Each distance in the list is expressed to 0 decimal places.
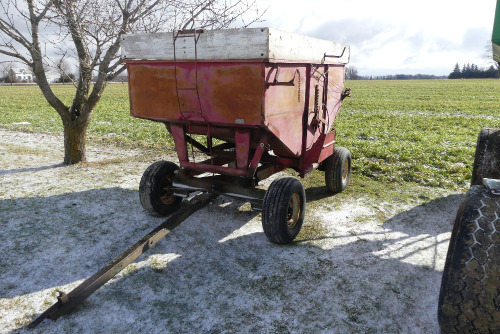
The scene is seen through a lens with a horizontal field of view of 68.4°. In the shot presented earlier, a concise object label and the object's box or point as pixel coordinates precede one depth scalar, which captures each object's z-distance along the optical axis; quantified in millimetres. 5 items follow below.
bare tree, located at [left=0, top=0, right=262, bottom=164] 6348
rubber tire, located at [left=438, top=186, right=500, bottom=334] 2193
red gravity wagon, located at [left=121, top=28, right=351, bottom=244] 3693
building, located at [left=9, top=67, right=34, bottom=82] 130050
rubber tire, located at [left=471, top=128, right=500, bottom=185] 4242
